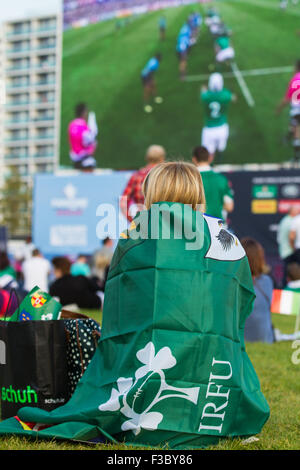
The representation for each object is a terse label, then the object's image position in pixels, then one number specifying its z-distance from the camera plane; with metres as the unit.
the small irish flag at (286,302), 5.96
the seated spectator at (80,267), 12.34
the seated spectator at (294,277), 7.91
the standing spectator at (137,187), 6.11
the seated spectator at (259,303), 5.70
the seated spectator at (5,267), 9.08
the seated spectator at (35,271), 10.47
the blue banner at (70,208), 15.42
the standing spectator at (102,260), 9.75
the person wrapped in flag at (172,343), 2.59
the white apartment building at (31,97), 81.00
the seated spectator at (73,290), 7.95
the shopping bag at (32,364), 3.08
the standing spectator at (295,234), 11.23
